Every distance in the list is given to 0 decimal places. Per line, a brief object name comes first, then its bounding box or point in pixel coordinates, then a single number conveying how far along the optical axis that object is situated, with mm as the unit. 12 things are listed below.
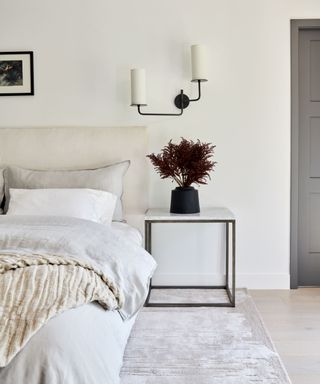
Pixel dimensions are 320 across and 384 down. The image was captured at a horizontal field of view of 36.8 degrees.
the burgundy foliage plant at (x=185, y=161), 3193
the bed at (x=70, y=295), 1335
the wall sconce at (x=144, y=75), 3393
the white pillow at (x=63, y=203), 2949
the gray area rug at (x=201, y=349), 2150
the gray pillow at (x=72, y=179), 3279
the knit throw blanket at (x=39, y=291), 1364
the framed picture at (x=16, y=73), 3596
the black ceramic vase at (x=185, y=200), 3242
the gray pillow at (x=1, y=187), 3344
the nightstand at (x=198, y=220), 3107
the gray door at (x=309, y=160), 3637
